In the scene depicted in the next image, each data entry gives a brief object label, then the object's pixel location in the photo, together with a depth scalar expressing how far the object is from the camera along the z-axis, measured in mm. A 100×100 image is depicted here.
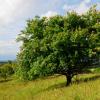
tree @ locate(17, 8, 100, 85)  12027
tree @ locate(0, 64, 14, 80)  43160
